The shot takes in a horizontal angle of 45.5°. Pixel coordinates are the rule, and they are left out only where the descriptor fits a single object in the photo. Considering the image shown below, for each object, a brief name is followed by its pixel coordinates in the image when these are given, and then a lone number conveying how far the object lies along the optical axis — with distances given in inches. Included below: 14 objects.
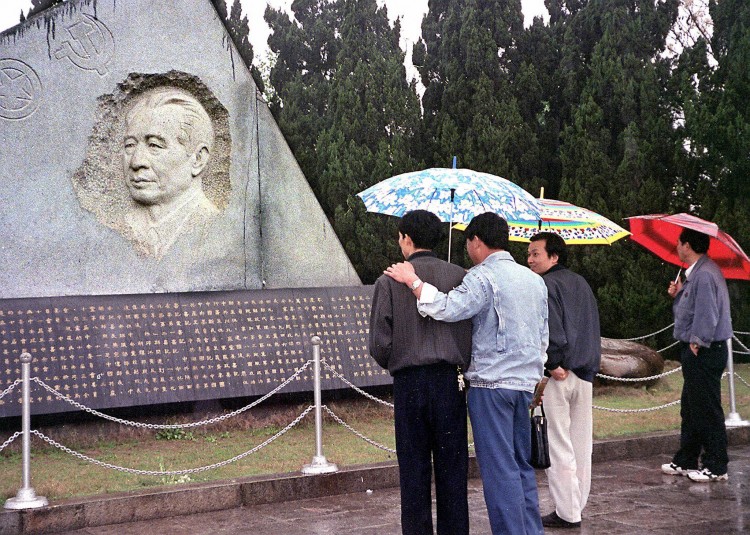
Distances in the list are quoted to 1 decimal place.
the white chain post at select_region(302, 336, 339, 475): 220.5
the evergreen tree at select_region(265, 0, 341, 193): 591.2
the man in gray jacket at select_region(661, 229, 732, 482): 218.5
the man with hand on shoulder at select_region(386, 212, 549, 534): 141.9
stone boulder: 368.5
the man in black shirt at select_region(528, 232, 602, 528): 177.0
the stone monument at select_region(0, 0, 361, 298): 263.6
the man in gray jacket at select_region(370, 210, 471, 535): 141.4
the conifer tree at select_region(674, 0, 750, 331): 451.2
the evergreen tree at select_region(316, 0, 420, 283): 508.7
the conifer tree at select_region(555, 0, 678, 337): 458.0
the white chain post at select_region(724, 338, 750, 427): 284.4
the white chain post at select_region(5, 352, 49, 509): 189.5
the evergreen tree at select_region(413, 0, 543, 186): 498.3
